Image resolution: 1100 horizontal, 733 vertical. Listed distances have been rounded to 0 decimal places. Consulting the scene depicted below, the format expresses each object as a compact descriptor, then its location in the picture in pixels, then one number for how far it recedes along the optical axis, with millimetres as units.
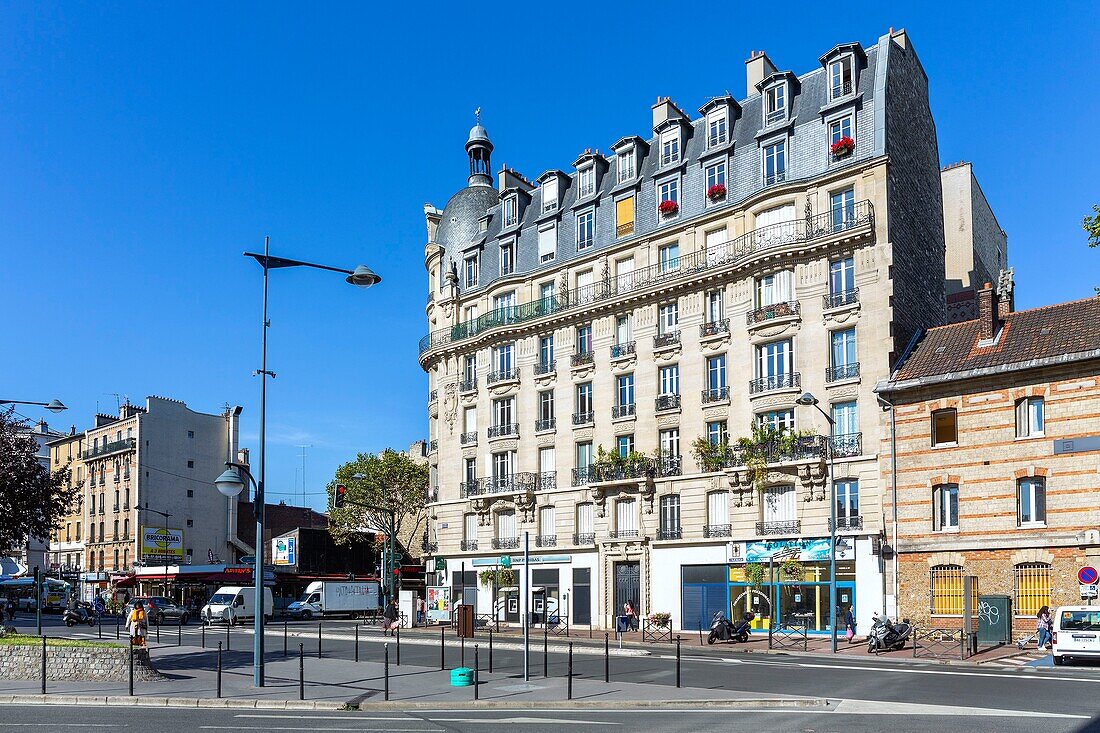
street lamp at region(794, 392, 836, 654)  32906
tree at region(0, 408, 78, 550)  29891
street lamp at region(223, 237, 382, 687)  21422
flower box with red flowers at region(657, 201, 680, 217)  47872
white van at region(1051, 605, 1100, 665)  26922
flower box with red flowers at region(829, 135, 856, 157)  41562
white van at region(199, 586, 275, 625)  55988
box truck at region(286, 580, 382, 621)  63906
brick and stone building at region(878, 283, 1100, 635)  34500
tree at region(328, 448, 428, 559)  70000
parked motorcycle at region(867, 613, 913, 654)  32062
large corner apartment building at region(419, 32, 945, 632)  40719
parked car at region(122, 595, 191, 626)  52156
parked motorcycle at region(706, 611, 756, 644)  36844
